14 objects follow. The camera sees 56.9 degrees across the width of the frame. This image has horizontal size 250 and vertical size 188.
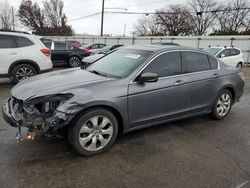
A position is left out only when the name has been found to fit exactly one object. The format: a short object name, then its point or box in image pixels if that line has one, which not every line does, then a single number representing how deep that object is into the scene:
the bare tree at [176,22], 48.75
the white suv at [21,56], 7.10
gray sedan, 3.06
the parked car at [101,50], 14.28
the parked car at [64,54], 12.13
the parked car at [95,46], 19.22
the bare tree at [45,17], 52.91
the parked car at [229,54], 12.69
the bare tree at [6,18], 51.88
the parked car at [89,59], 9.37
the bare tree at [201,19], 48.38
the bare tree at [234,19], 46.23
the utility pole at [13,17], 52.59
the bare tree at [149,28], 56.94
